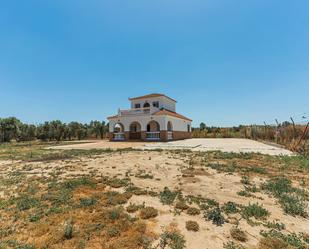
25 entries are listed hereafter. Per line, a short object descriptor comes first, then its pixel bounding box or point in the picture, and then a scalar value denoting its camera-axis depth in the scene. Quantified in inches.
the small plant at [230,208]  158.9
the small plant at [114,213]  148.8
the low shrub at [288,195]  161.3
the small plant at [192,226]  132.3
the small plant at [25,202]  168.7
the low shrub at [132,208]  160.5
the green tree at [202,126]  1732.3
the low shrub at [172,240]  114.9
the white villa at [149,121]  1014.4
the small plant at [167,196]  179.0
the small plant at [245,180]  233.9
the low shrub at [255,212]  150.6
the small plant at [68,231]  124.7
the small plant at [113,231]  127.6
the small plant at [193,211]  155.6
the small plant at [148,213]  150.5
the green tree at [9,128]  1222.9
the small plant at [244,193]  193.8
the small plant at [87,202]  172.8
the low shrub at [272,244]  113.5
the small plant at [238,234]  121.8
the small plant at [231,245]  113.7
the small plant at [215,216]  141.5
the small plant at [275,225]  135.4
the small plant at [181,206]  164.8
